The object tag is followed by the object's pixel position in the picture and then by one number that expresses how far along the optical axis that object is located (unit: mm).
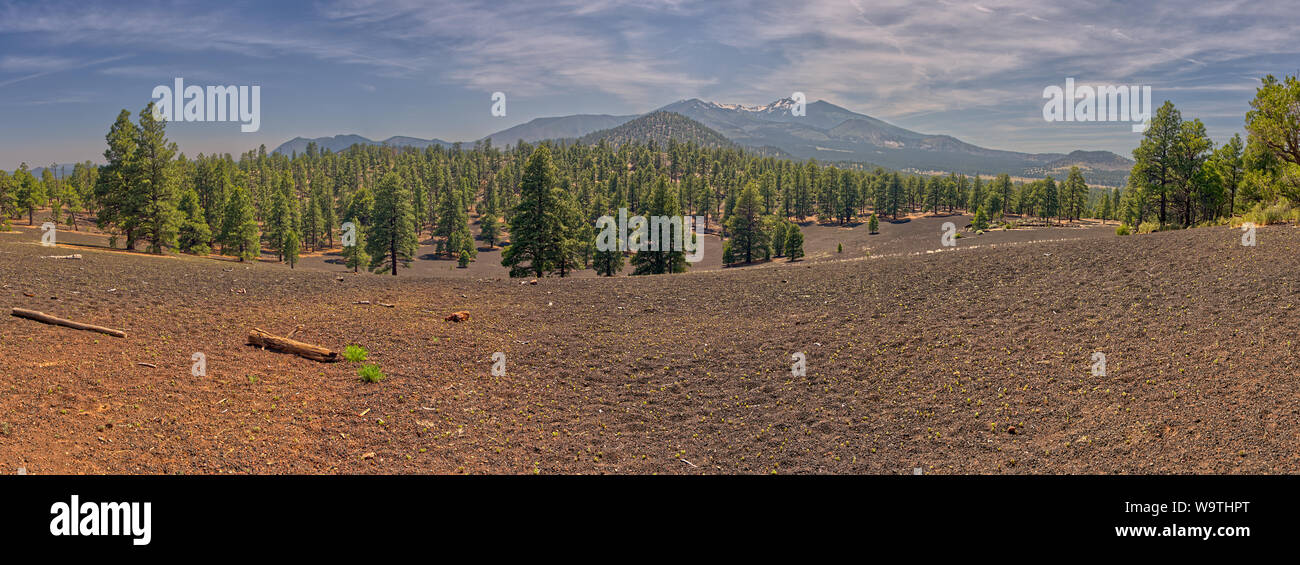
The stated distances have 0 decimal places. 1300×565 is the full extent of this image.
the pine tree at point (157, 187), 38469
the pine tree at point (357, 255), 68500
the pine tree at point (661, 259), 42062
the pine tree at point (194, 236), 54056
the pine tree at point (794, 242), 81000
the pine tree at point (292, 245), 71106
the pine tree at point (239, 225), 68188
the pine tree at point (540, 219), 34938
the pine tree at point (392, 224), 52312
